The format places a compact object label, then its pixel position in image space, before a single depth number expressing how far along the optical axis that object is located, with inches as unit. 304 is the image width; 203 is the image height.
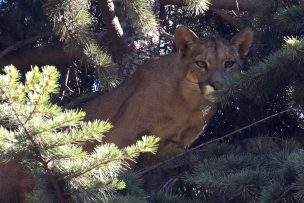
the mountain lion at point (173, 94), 442.9
